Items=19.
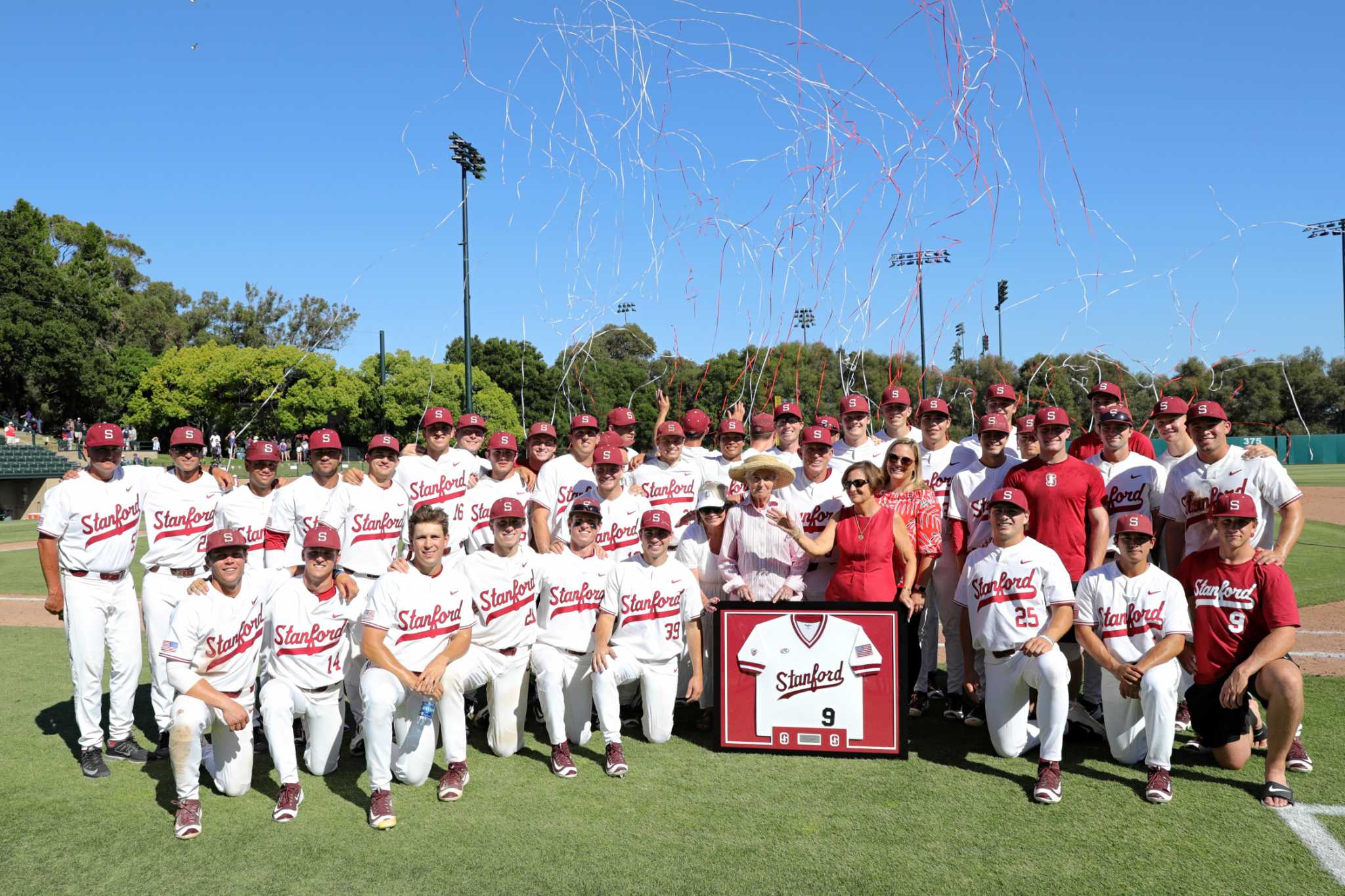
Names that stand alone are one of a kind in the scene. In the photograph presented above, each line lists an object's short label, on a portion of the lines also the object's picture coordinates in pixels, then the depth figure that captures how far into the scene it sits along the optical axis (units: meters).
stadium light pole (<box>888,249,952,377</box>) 38.44
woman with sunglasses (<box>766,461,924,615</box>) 5.90
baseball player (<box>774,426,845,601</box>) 6.26
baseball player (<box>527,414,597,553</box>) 6.91
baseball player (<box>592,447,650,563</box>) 6.49
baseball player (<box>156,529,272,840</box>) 4.68
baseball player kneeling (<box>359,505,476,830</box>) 5.02
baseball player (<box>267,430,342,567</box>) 6.13
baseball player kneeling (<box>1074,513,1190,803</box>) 5.02
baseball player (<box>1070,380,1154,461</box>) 6.65
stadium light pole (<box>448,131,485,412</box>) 19.95
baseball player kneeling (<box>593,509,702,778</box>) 5.97
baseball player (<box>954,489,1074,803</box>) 5.26
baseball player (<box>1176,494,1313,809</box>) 4.98
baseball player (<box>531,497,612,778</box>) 5.94
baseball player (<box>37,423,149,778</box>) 5.61
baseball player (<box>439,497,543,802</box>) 5.64
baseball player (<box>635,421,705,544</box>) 7.07
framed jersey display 5.61
